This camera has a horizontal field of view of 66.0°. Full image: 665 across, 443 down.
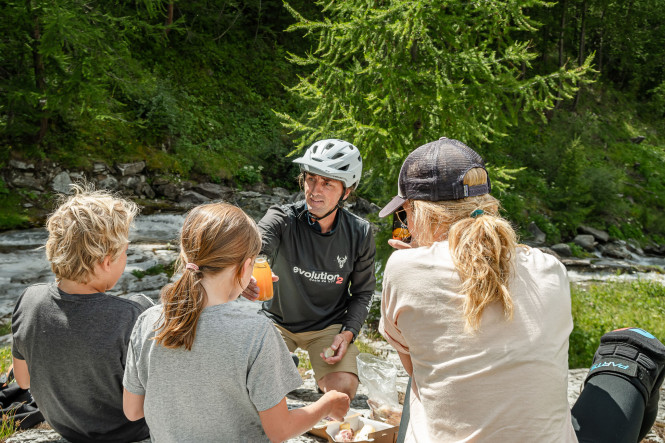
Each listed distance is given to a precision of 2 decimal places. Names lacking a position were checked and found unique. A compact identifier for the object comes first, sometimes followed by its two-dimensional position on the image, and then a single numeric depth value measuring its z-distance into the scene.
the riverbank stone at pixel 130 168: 14.19
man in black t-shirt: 3.94
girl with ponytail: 1.90
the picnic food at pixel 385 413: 3.44
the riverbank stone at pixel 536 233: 17.08
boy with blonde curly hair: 2.43
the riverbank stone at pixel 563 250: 16.16
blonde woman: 1.78
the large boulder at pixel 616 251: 16.58
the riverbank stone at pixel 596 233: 17.52
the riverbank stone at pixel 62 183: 12.78
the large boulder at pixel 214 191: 15.38
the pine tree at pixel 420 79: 6.46
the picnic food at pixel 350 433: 3.01
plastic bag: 3.50
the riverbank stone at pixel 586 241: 16.88
